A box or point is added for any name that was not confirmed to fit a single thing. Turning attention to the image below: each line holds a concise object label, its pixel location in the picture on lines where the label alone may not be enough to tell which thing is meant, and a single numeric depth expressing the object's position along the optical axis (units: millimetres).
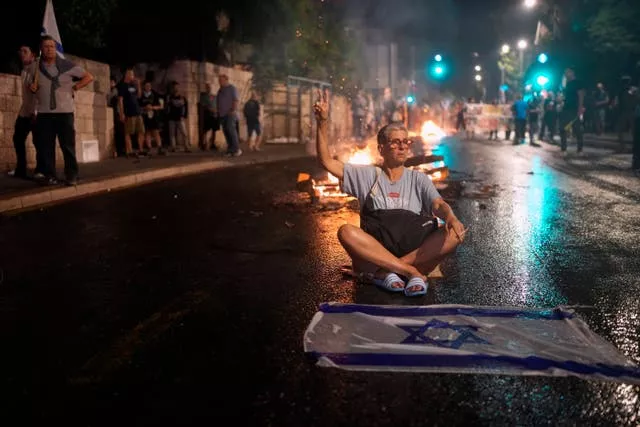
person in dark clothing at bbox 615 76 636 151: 20984
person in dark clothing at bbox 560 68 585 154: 21125
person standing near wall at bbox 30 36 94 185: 9984
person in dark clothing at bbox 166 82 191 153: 18734
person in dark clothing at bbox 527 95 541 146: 28005
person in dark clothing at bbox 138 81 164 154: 17172
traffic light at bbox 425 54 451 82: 31000
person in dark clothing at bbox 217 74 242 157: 17609
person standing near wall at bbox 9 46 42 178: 10367
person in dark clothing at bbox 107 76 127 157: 16562
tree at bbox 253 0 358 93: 26922
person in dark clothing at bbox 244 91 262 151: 21016
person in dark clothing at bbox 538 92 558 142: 26781
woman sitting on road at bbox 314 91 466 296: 4977
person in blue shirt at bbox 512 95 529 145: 27066
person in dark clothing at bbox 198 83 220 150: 20234
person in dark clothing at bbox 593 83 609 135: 23953
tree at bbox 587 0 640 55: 29203
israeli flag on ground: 3316
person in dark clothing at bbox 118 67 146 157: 15914
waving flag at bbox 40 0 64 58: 11336
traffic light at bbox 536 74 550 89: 32531
